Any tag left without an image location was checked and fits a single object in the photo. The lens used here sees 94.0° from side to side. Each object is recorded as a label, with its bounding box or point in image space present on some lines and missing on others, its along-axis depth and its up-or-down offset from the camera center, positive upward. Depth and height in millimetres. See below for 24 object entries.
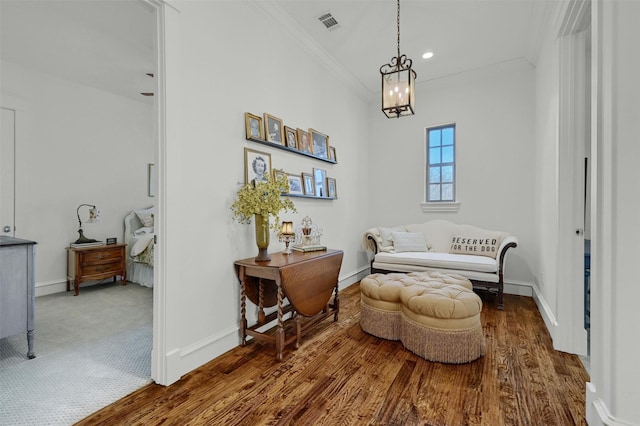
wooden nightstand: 3711 -688
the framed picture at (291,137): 2830 +720
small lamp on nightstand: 3927 -119
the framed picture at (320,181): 3305 +348
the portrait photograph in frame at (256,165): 2400 +386
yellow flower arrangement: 2186 +82
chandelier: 2264 +940
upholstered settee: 3229 -480
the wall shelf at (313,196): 2887 +157
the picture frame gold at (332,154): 3593 +709
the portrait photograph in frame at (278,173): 2693 +352
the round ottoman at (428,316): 1998 -762
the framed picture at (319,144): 3244 +771
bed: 3965 -469
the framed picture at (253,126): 2389 +699
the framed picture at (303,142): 3019 +722
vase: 2248 -179
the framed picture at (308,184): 3075 +287
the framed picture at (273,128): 2584 +739
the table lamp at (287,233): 2486 -180
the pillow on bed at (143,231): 4348 -297
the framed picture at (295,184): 2892 +269
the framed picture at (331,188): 3562 +288
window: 4242 +698
